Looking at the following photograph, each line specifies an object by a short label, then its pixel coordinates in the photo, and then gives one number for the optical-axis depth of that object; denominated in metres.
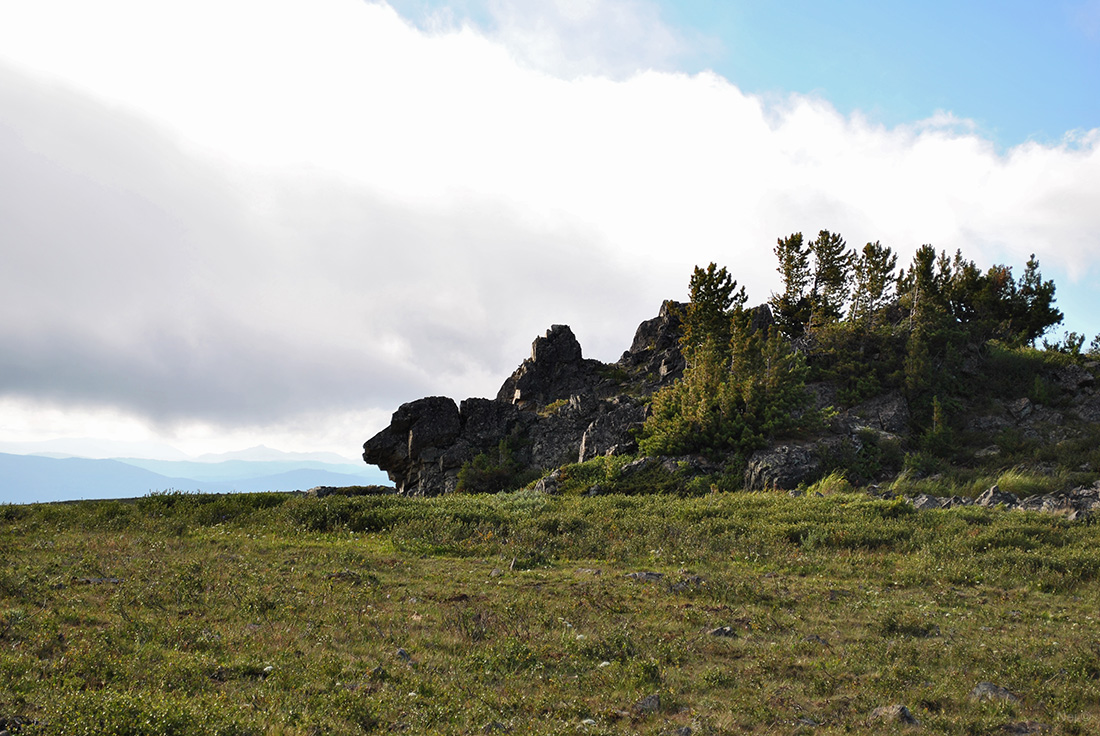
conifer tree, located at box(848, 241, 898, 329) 54.60
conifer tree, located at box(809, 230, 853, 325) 58.16
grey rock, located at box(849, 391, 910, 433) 38.56
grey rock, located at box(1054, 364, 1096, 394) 41.81
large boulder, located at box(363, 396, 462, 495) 42.84
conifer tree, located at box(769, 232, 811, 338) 60.12
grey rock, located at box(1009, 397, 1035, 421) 39.16
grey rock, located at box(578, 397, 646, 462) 36.76
